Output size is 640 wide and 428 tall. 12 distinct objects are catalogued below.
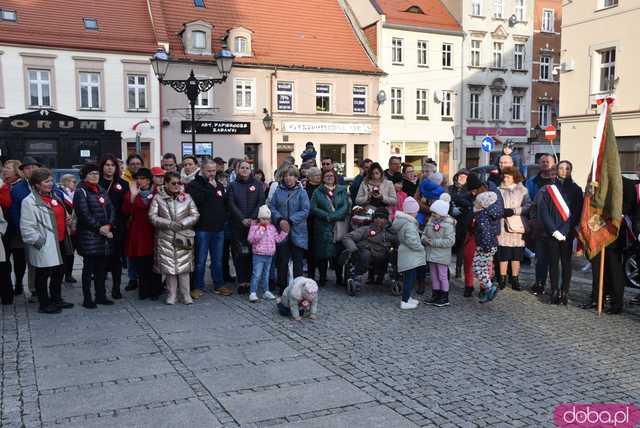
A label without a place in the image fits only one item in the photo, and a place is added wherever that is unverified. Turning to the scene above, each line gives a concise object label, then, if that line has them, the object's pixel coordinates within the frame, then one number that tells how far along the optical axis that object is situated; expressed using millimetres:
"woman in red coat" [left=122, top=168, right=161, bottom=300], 8125
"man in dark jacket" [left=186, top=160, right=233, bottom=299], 8391
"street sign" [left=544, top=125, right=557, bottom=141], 20203
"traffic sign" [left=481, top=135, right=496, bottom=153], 26484
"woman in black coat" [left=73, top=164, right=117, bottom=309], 7664
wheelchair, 8539
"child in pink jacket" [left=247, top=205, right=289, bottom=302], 8148
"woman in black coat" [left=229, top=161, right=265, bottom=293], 8547
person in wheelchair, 8602
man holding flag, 7359
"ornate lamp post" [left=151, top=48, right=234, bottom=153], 12641
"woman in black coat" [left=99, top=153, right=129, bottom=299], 8344
